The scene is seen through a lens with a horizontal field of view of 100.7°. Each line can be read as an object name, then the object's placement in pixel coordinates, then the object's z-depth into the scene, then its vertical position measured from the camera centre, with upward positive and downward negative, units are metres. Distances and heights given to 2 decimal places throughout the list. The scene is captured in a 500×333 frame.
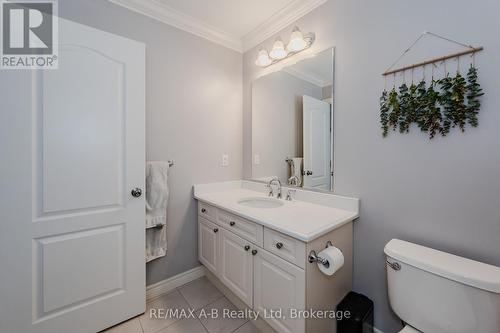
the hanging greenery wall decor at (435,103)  0.98 +0.32
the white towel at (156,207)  1.66 -0.34
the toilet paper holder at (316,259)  1.06 -0.49
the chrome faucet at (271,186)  1.85 -0.20
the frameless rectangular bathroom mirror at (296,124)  1.56 +0.36
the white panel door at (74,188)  1.15 -0.15
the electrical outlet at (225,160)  2.19 +0.05
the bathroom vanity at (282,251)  1.09 -0.55
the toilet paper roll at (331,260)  1.04 -0.48
